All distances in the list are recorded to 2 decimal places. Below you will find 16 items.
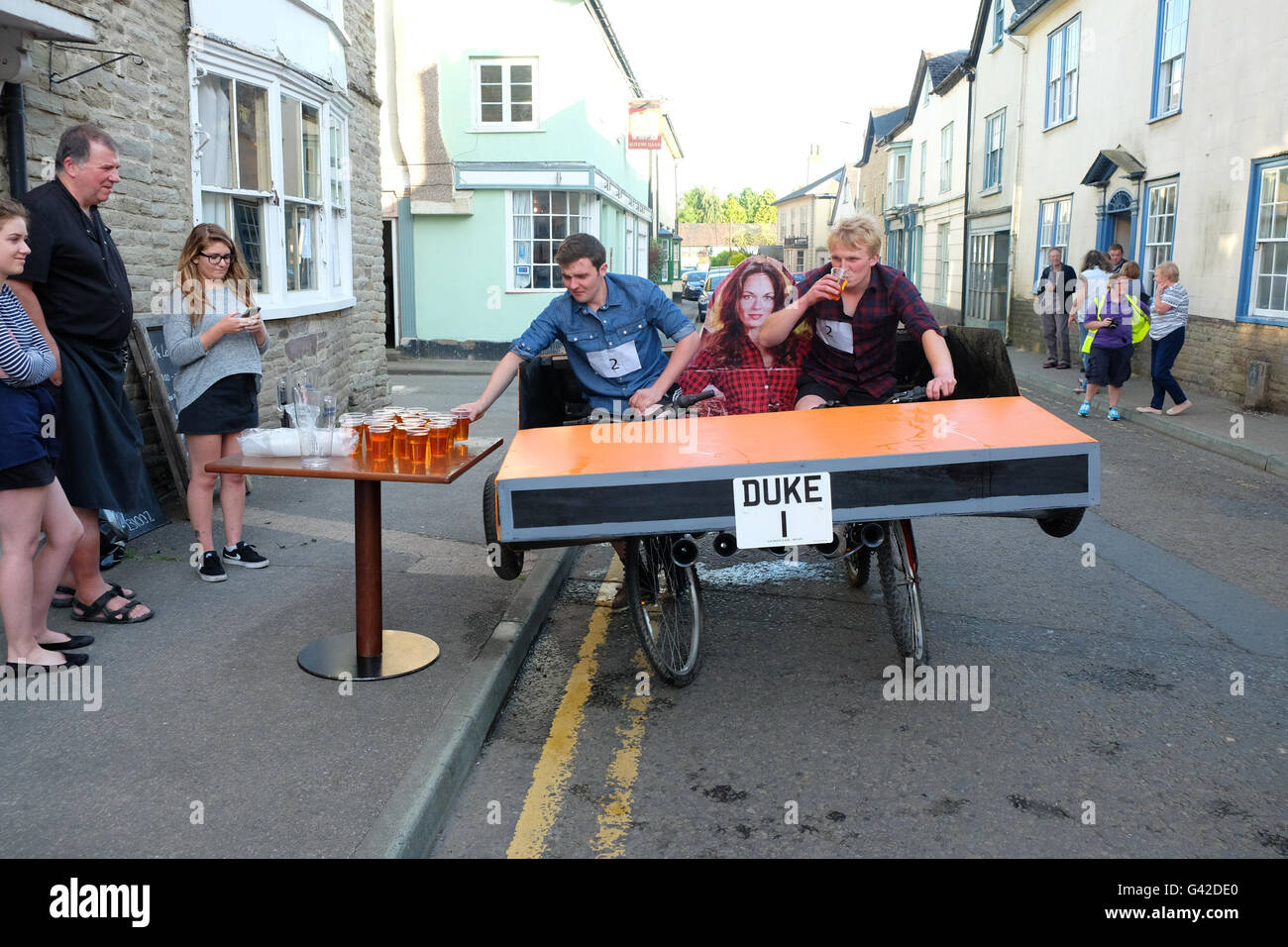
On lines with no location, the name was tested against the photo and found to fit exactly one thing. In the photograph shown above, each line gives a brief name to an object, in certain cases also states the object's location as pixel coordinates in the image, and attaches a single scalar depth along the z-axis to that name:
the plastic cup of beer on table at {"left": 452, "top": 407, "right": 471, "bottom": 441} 4.61
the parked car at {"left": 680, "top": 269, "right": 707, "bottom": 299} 52.75
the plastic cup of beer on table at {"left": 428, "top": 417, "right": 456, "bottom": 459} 4.38
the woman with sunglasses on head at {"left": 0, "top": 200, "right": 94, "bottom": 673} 4.24
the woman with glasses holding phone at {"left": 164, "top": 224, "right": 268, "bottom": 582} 5.78
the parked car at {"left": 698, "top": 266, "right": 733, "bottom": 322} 43.52
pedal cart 3.70
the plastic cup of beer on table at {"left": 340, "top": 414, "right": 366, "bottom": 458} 4.49
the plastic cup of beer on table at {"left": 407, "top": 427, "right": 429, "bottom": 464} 4.30
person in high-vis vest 13.22
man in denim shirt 5.63
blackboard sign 7.30
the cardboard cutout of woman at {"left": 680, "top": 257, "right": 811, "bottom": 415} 5.91
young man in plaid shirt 5.43
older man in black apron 4.97
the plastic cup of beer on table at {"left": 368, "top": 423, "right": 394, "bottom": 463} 4.36
